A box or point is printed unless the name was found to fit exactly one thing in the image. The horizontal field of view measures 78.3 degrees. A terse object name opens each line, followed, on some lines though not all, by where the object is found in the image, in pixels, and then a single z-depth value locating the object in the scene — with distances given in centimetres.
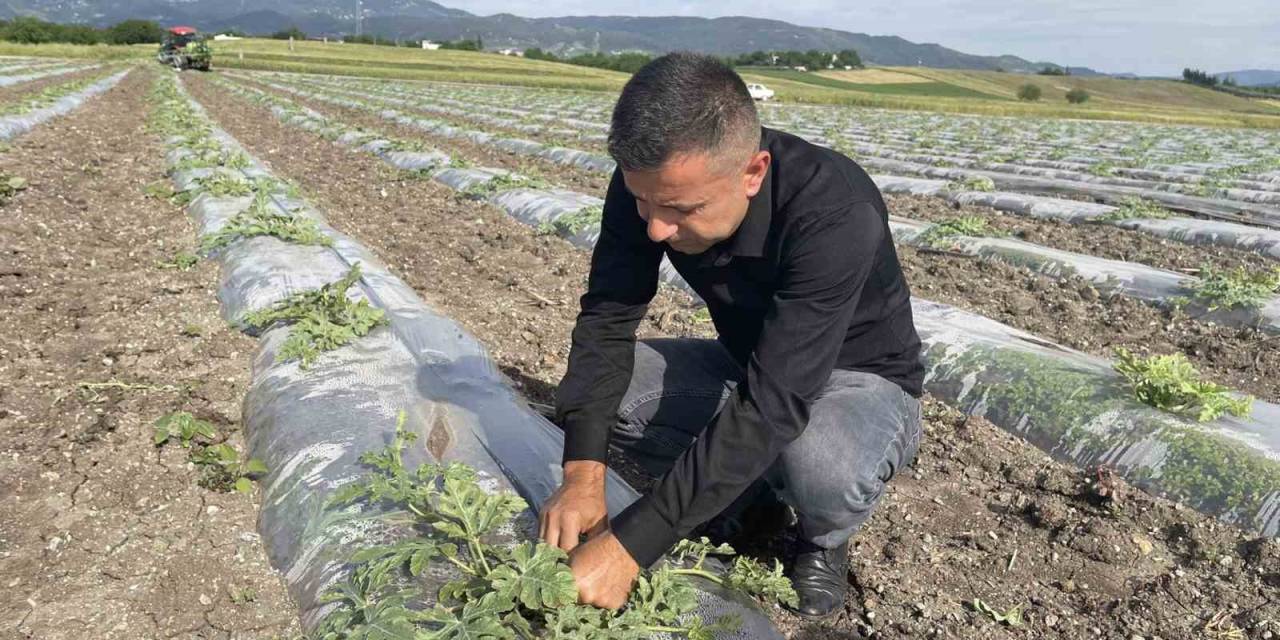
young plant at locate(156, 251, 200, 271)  500
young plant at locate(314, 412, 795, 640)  167
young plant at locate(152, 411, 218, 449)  298
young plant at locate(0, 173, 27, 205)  630
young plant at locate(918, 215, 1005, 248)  653
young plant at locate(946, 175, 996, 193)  959
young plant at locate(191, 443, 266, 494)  267
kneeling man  183
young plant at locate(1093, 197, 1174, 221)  767
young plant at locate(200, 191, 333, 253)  488
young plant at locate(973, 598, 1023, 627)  244
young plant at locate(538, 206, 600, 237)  654
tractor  3666
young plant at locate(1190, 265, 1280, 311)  470
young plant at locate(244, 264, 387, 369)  320
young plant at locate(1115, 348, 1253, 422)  309
